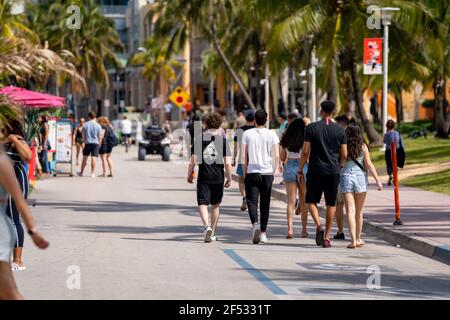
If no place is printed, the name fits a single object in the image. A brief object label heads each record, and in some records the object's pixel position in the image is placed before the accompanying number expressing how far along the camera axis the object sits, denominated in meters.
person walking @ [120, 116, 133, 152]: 54.85
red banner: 36.62
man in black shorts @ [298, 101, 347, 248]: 15.62
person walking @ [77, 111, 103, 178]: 32.69
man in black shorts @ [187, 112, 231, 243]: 16.08
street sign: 62.88
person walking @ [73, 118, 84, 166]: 37.91
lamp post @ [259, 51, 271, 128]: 63.55
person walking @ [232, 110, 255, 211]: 18.84
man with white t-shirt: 16.06
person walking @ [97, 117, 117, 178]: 33.22
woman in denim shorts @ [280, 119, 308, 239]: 16.86
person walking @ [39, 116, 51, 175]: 32.06
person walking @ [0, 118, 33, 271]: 12.34
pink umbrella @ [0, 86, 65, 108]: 27.52
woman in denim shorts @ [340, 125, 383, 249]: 15.80
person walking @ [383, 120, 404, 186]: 26.58
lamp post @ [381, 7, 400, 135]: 35.78
